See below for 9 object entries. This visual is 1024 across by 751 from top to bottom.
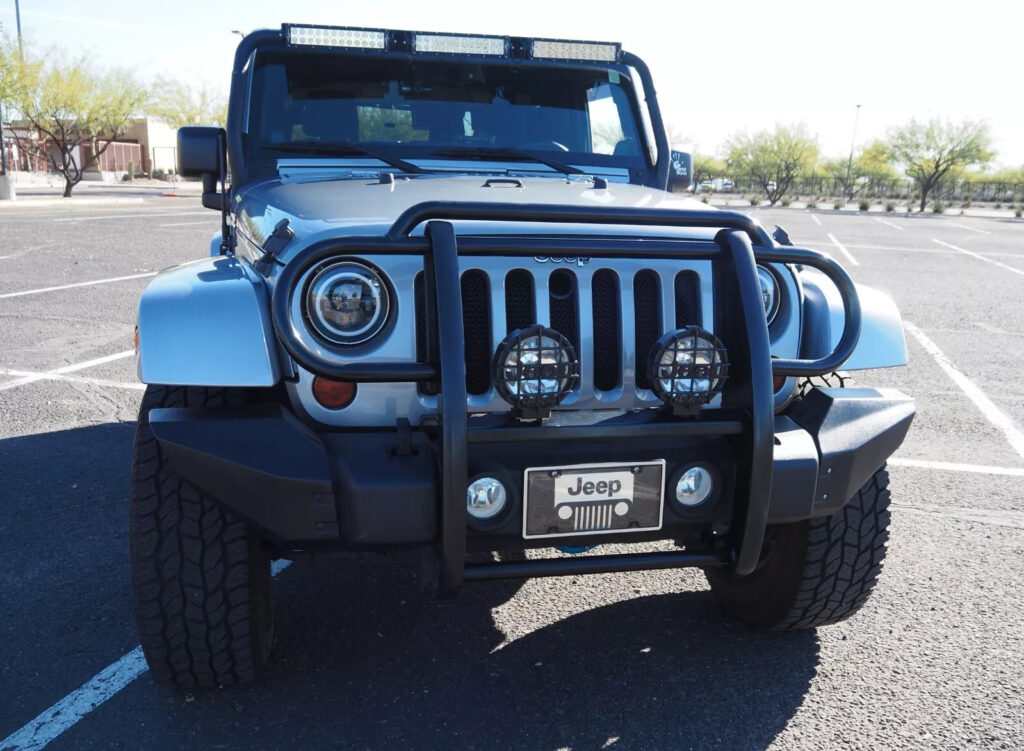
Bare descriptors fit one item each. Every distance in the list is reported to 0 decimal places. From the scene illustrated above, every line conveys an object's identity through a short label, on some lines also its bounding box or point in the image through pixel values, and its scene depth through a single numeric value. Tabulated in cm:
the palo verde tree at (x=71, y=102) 3059
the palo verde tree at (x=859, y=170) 6222
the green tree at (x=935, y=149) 5219
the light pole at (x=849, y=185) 5962
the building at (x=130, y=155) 5078
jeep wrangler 208
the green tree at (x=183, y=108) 4966
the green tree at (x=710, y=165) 6749
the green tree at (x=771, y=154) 6200
